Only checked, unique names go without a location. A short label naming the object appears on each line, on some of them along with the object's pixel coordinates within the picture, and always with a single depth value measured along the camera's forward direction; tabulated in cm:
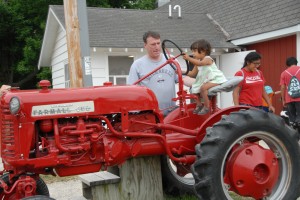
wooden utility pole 623
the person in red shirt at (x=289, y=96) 750
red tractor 334
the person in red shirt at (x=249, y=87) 527
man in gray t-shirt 454
